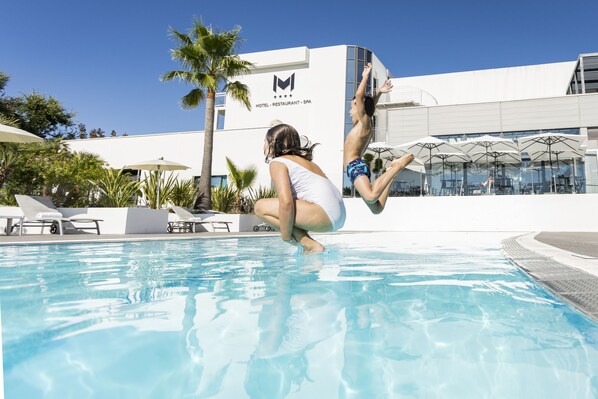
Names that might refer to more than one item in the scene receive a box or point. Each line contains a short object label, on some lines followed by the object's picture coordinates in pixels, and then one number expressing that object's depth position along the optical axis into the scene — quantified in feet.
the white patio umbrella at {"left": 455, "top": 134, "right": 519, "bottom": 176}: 61.00
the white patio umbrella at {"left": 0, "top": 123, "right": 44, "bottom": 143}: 31.85
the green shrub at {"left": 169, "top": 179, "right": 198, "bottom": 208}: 50.47
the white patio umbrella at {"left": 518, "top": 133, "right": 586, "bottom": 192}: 57.00
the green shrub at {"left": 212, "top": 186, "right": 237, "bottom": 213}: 53.31
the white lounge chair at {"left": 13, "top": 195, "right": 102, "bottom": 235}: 31.81
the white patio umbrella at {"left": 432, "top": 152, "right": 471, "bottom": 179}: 63.41
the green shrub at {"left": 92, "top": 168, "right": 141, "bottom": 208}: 40.42
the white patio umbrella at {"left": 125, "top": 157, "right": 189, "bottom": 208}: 47.69
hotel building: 63.93
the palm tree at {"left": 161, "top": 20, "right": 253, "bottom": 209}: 49.16
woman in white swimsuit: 10.87
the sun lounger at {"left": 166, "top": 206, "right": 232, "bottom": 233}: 42.96
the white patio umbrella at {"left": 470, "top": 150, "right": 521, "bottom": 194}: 62.32
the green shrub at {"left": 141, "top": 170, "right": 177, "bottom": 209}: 47.65
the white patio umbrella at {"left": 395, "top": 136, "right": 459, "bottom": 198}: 61.82
